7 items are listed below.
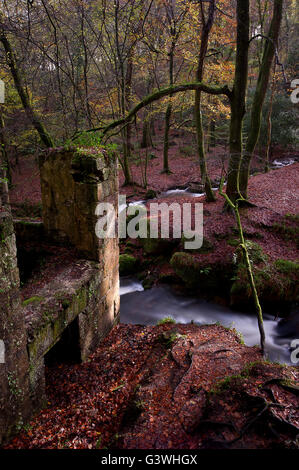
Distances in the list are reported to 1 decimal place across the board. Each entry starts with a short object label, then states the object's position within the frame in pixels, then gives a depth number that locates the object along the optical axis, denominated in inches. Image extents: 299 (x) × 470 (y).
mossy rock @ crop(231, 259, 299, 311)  296.5
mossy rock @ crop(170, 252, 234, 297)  323.0
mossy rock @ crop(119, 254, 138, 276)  385.3
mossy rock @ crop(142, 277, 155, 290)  353.7
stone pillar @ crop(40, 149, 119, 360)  206.1
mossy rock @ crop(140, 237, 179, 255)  387.5
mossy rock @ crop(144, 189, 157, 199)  565.3
